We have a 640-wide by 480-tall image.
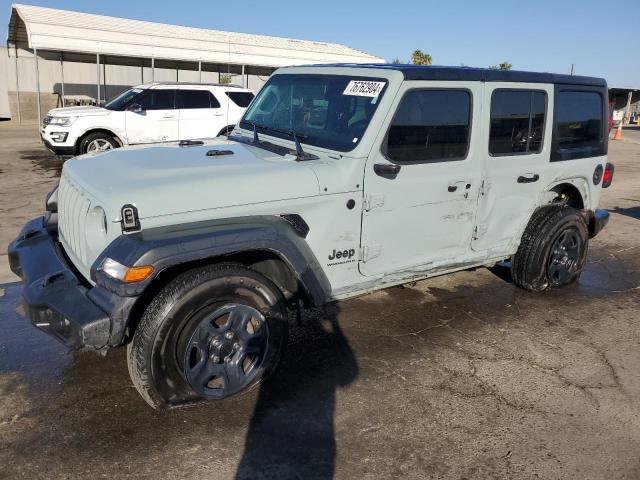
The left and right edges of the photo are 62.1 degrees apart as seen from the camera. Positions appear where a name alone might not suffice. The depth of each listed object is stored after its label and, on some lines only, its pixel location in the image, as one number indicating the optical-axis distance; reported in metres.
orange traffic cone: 26.47
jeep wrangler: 2.81
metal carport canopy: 18.34
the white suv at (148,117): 11.23
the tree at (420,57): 37.44
